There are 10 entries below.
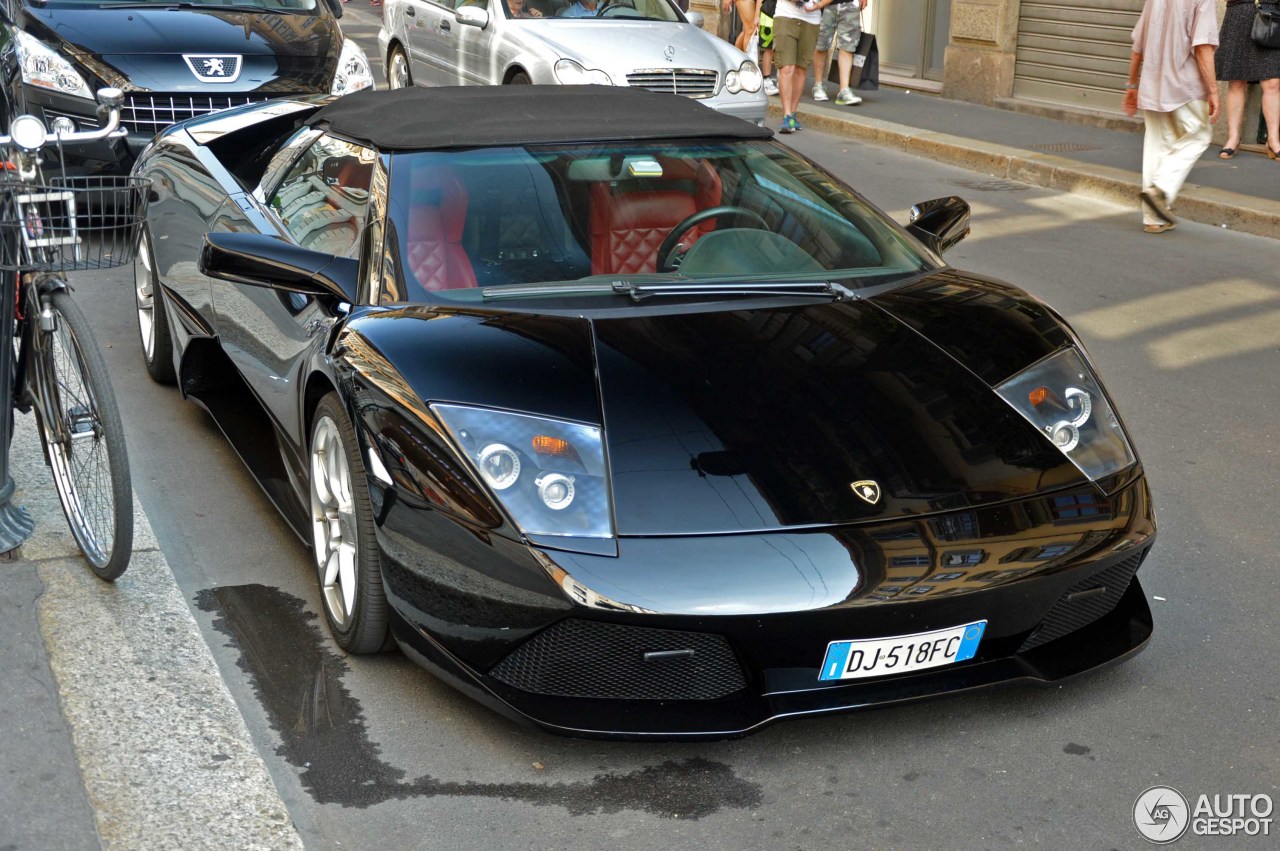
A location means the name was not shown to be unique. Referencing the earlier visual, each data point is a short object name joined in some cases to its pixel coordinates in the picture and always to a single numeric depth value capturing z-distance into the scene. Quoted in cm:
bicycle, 380
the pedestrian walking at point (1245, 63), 1120
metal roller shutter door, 1384
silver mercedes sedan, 1103
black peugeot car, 841
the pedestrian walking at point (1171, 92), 916
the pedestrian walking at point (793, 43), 1376
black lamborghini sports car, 316
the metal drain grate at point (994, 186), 1131
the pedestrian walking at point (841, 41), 1473
